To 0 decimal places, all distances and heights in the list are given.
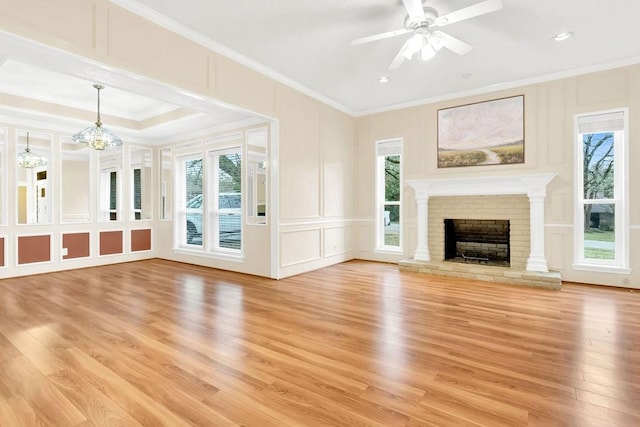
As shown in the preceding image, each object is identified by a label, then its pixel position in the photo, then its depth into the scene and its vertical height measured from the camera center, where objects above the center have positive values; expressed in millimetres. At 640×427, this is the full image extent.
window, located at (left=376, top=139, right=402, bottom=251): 6414 +296
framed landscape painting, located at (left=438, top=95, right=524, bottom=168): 5141 +1262
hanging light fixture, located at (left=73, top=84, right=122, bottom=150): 4801 +1096
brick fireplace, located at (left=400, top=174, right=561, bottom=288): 4816 -118
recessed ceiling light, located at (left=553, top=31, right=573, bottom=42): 3642 +1962
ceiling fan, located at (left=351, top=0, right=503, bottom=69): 2801 +1670
